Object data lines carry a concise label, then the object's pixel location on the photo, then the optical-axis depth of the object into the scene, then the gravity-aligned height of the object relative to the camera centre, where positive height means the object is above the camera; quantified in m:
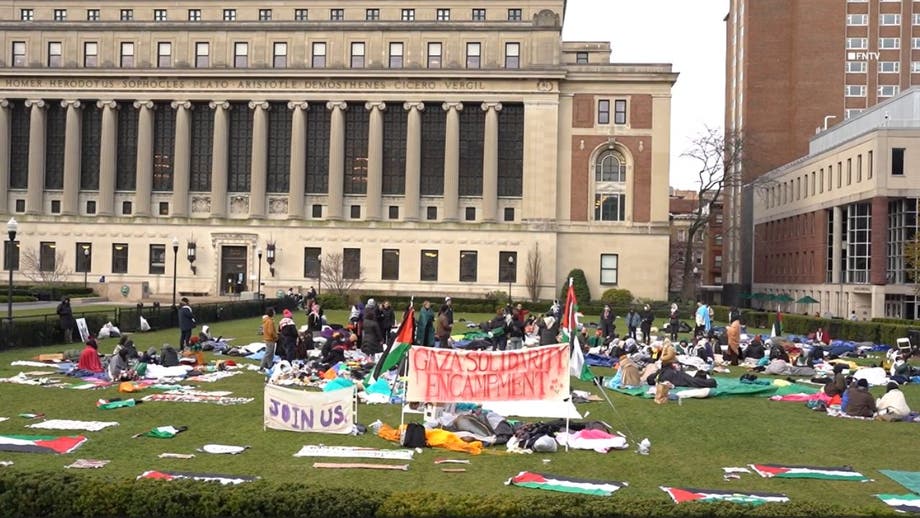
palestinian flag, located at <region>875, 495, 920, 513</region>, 12.58 -3.23
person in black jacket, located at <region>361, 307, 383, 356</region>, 30.67 -2.37
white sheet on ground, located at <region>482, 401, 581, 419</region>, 18.58 -2.94
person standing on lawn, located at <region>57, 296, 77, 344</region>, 34.41 -2.14
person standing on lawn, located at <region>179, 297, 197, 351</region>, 32.34 -2.08
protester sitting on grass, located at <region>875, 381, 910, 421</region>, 20.62 -2.94
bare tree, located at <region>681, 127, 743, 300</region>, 80.66 +10.49
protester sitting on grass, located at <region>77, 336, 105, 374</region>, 26.06 -2.82
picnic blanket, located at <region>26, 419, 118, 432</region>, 17.70 -3.23
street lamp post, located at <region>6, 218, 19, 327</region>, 33.69 +1.24
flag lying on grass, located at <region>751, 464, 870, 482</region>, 14.84 -3.26
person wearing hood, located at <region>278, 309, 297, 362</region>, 28.19 -2.21
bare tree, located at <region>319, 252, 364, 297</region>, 72.00 -0.48
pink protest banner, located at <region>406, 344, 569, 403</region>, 17.12 -2.01
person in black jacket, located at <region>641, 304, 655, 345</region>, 40.38 -2.28
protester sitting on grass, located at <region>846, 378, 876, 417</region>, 21.17 -2.93
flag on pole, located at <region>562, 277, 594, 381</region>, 21.84 -1.74
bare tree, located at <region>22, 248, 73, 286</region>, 74.00 -0.47
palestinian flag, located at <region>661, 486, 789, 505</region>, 12.95 -3.23
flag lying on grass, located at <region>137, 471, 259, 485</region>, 13.34 -3.19
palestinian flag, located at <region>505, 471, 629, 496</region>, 13.60 -3.27
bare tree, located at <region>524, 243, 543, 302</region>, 71.75 -0.08
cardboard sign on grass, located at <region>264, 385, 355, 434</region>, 17.70 -2.82
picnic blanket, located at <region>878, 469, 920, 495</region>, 14.27 -3.27
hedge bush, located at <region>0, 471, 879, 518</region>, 10.55 -2.77
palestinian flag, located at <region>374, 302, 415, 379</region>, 19.39 -1.75
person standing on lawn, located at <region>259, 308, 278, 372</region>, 27.27 -2.19
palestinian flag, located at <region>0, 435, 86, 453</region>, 15.52 -3.20
